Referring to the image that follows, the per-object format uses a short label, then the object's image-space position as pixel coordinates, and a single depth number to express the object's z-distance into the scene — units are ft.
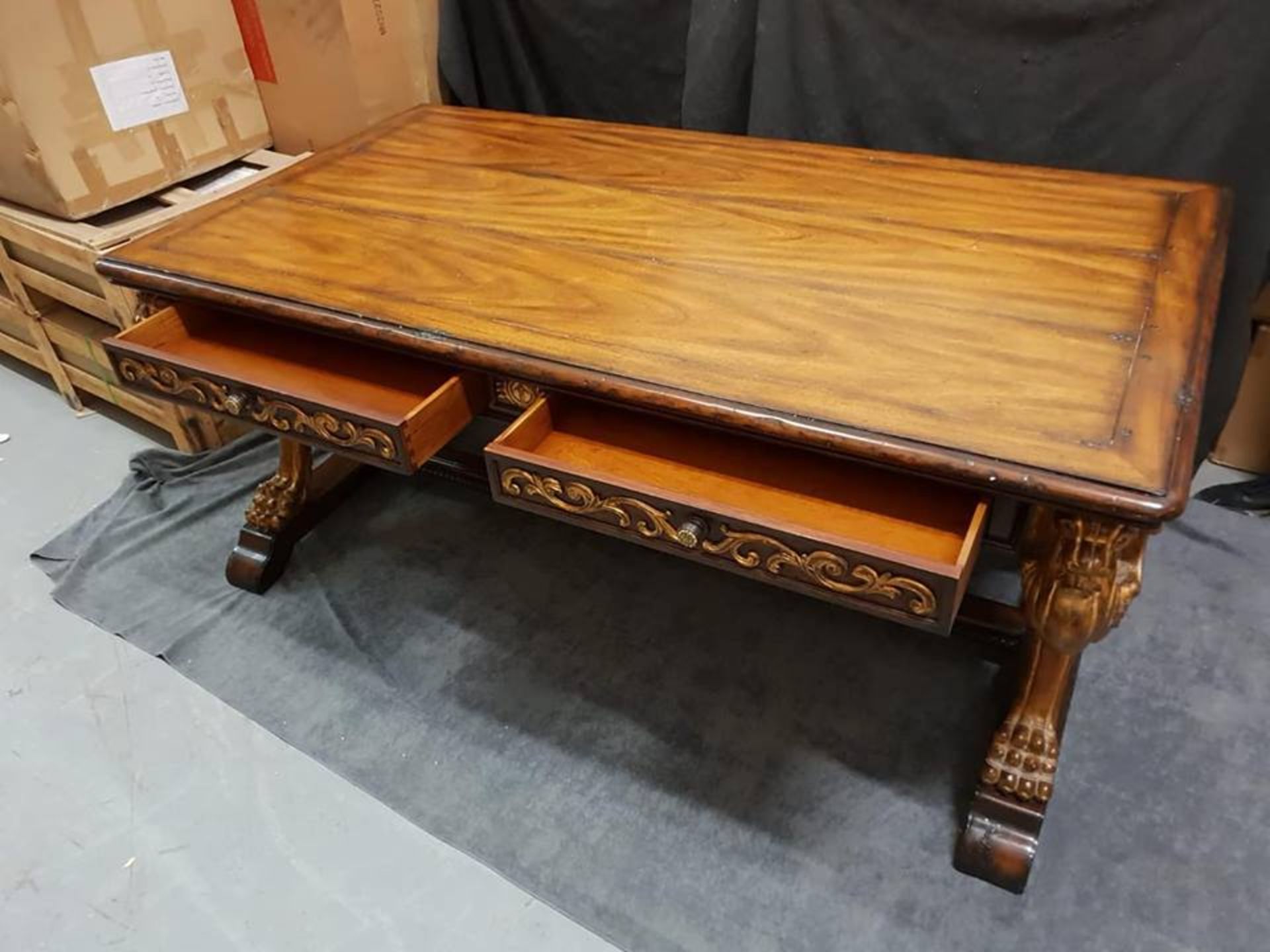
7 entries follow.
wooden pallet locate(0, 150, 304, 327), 5.06
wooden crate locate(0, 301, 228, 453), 5.57
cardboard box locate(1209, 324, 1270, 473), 4.88
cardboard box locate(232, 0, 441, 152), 5.18
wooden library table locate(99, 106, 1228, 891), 2.58
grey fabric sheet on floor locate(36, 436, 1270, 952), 3.36
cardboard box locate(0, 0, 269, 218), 4.79
